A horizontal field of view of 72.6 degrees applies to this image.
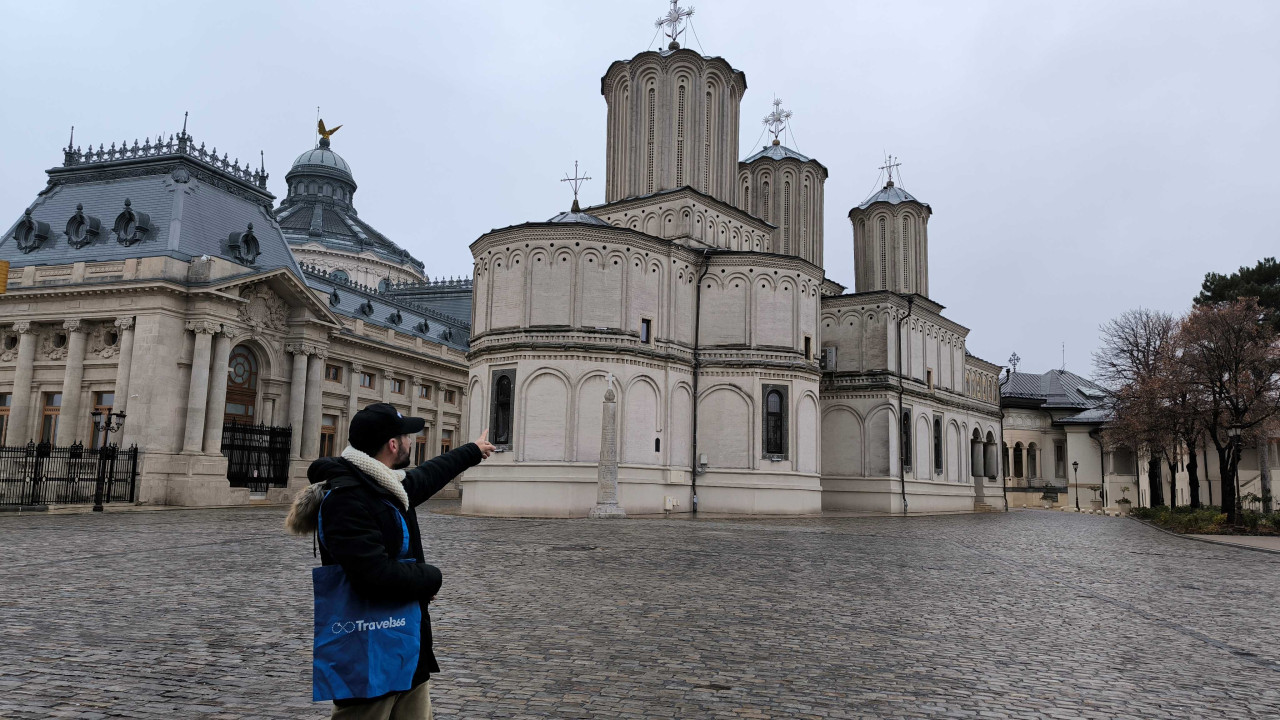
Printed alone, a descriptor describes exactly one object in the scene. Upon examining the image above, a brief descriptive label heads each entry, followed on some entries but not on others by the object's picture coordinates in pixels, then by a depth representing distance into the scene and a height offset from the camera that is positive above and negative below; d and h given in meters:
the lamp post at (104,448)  30.83 +0.35
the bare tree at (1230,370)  32.72 +4.58
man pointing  3.85 -0.27
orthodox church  33.72 +5.38
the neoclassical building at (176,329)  37.66 +6.07
